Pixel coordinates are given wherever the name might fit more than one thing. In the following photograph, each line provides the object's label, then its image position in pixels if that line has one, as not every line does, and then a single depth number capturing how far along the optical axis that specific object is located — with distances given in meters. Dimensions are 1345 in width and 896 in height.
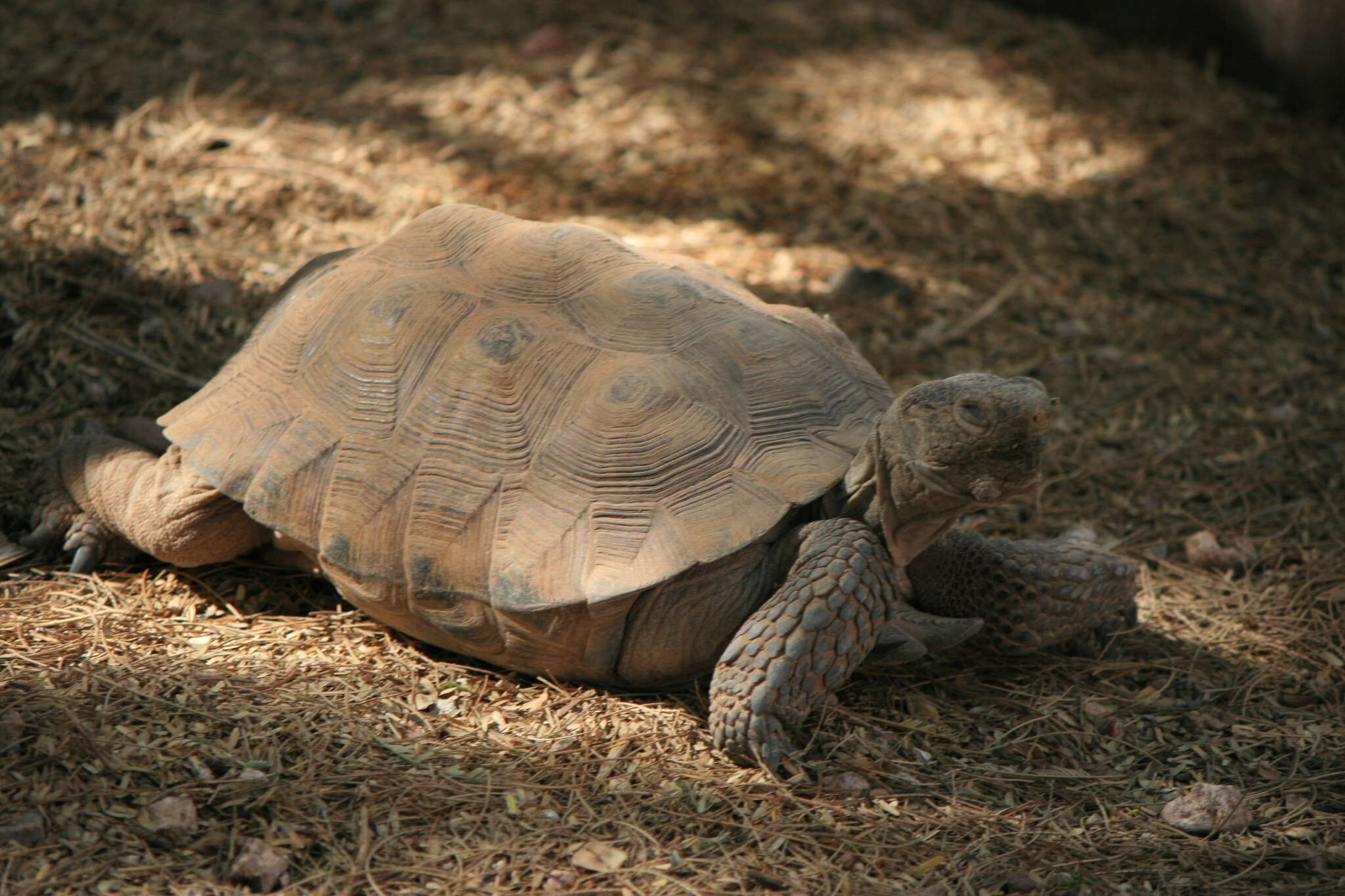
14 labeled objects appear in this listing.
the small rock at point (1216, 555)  7.60
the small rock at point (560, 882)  4.71
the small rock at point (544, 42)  13.73
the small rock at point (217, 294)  8.79
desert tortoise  5.41
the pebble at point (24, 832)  4.59
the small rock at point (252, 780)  5.05
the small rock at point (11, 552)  6.63
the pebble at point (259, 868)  4.58
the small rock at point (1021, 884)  4.89
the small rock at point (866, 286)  10.44
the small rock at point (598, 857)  4.84
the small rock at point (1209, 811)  5.37
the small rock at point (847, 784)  5.45
